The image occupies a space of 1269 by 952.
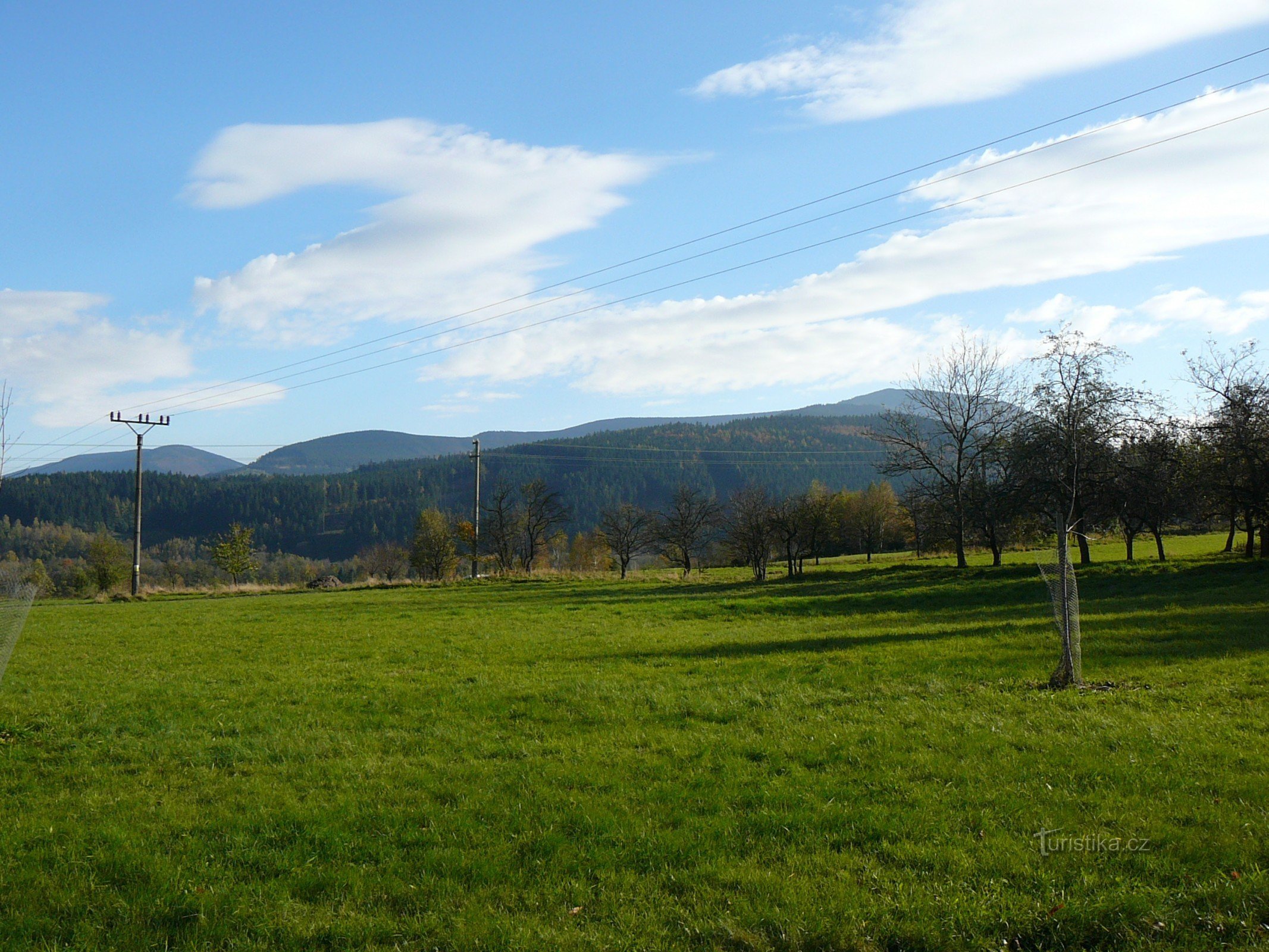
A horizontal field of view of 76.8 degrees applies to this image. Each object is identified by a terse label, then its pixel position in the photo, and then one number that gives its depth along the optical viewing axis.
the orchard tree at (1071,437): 34.94
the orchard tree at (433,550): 92.25
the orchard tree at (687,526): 63.91
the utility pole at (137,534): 43.66
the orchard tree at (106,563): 69.12
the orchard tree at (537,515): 76.56
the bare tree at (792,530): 45.41
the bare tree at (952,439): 42.31
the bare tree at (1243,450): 32.19
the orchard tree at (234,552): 64.12
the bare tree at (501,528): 79.88
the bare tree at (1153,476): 34.41
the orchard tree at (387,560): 116.36
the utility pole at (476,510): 50.41
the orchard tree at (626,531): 72.12
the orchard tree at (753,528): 44.31
